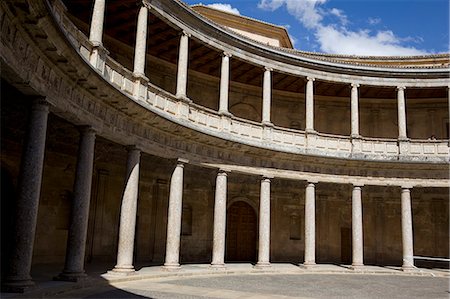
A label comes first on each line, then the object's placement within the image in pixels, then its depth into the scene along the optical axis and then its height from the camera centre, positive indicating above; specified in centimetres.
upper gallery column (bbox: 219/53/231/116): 1917 +551
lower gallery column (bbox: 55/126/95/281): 1194 +15
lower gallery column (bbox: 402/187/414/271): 2108 -26
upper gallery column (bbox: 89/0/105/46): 1295 +559
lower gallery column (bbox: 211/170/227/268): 1806 -1
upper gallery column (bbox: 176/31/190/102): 1723 +583
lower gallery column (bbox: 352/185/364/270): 2105 -30
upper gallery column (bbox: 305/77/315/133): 2167 +561
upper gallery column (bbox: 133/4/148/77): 1524 +605
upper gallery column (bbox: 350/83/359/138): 2227 +532
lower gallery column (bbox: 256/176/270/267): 1948 -7
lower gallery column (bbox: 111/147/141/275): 1427 +3
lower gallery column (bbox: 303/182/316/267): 2053 -36
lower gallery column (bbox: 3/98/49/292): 951 +31
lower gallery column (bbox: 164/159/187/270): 1645 +4
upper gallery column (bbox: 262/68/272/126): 2070 +533
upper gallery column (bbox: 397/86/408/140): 2236 +524
